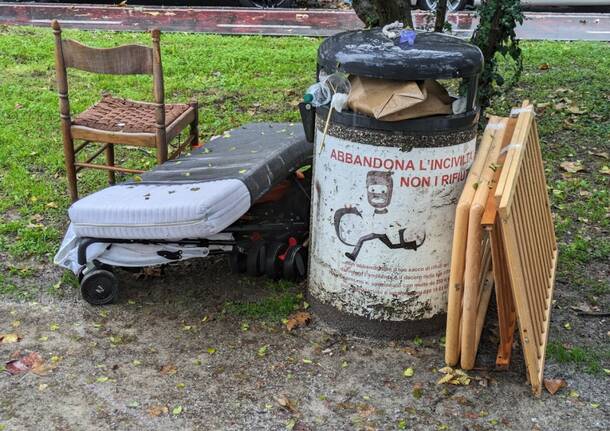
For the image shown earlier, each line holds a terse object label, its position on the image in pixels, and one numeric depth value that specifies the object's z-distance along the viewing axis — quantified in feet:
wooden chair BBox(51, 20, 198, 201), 15.28
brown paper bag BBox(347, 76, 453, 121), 10.96
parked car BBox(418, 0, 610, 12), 43.78
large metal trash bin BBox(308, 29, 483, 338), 11.25
